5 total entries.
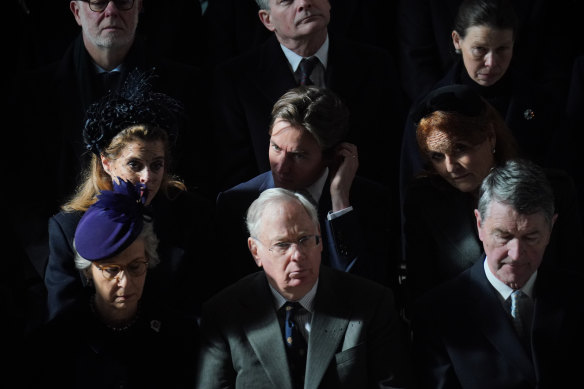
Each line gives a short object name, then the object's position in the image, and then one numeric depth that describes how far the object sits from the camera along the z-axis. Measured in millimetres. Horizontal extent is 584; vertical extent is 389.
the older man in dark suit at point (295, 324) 7957
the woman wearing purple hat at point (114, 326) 7969
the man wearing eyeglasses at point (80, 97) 9758
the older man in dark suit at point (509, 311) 8141
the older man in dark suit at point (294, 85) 9891
